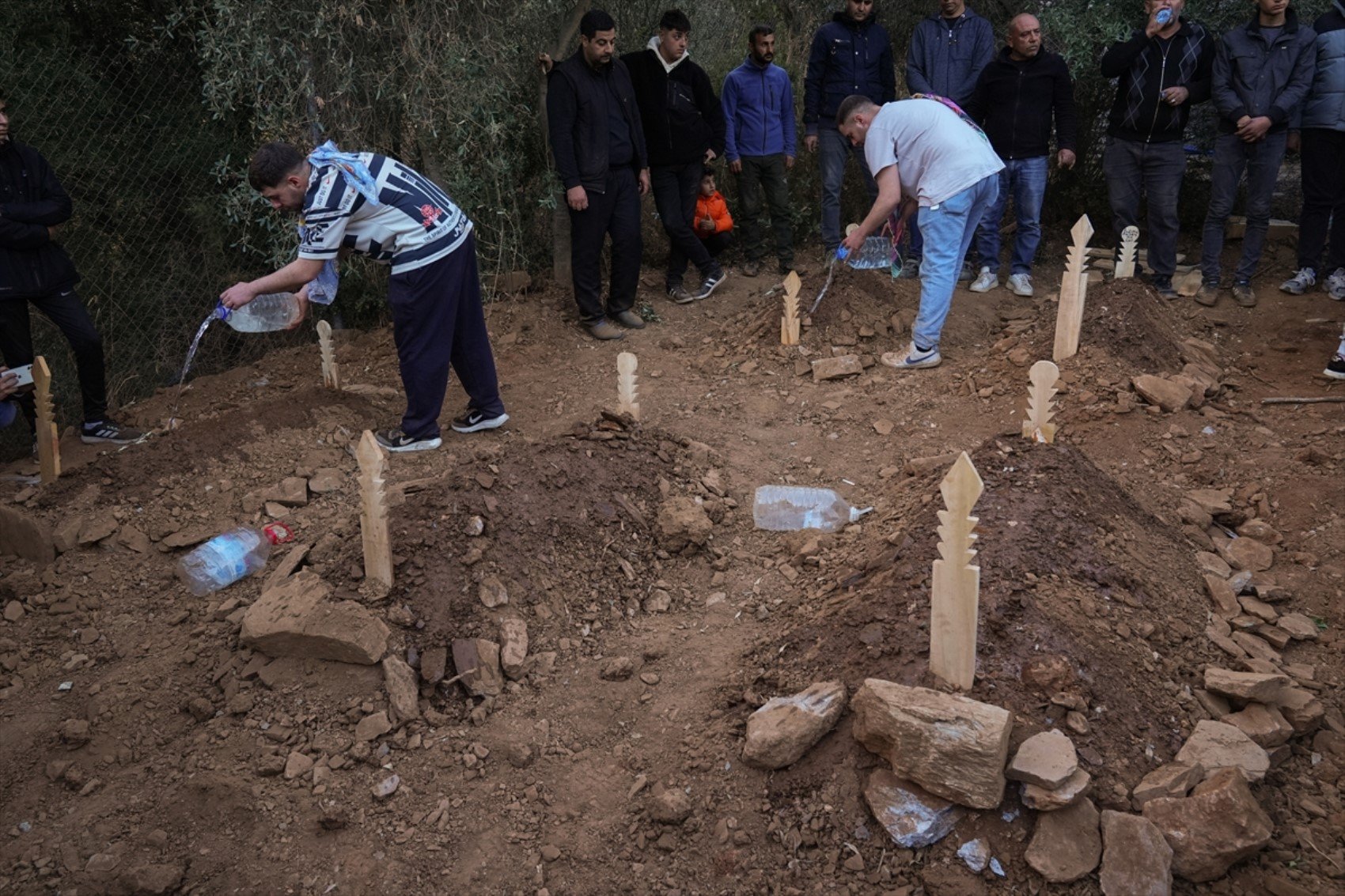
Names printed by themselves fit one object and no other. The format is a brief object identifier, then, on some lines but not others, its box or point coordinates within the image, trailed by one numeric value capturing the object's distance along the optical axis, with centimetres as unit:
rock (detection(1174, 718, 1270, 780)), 294
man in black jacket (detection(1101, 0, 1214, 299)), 667
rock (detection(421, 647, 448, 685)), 357
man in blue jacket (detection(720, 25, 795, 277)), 736
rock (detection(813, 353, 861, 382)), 632
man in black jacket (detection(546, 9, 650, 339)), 644
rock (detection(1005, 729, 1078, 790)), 270
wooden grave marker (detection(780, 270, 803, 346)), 656
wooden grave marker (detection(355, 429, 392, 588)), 367
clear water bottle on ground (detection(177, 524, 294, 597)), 434
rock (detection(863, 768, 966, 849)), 278
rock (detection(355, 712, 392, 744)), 341
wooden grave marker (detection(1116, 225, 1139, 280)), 663
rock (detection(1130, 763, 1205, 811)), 282
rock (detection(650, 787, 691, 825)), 300
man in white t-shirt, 591
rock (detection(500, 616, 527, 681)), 368
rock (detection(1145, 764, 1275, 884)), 266
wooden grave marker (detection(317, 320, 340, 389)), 579
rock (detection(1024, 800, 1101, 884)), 266
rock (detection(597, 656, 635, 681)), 372
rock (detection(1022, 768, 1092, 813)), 270
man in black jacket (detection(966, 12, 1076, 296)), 697
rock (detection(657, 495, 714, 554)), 446
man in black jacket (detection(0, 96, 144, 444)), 537
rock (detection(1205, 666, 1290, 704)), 319
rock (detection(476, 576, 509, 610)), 386
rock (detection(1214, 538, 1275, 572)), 420
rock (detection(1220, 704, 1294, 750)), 309
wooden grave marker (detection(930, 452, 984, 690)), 282
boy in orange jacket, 764
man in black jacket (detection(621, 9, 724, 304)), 699
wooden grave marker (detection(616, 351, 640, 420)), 507
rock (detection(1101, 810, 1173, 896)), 262
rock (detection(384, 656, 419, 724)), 347
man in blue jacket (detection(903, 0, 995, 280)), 715
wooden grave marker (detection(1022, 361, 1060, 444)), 429
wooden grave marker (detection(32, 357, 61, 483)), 505
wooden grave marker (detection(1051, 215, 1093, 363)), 583
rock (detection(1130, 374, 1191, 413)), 548
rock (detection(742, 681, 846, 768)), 300
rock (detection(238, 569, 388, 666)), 356
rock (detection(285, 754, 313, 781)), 329
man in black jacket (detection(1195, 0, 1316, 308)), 644
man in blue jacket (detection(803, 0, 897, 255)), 729
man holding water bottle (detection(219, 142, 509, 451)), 453
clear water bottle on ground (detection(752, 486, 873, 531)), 464
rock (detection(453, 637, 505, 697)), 359
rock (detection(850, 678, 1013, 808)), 273
